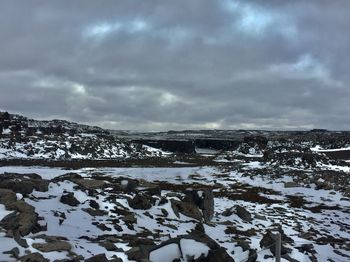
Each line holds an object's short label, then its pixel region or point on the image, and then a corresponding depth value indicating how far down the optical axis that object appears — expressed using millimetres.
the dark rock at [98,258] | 12461
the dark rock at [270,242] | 16847
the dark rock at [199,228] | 18875
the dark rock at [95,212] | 18734
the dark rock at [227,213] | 23031
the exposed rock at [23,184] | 18906
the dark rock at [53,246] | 13039
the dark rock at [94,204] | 19472
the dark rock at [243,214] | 22812
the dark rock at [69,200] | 19161
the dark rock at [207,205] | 21906
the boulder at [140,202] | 20828
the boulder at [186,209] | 21266
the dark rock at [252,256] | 15141
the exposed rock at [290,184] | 37238
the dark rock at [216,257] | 13352
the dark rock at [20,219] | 14312
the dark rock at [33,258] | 11875
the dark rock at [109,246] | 14367
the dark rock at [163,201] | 21750
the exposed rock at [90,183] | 23034
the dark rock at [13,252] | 11928
